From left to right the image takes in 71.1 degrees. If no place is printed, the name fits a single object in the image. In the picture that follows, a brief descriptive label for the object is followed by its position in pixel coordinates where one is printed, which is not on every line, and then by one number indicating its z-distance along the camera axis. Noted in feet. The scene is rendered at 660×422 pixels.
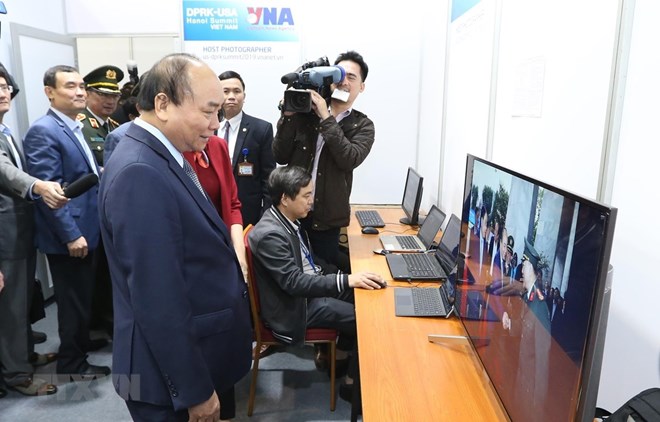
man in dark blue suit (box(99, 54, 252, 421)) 3.49
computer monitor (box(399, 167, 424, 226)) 10.05
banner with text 12.27
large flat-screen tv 2.37
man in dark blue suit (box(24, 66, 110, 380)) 7.66
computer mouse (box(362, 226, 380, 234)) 9.76
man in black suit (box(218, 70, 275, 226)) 9.50
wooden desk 3.81
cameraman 8.29
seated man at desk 6.65
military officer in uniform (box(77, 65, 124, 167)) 9.31
